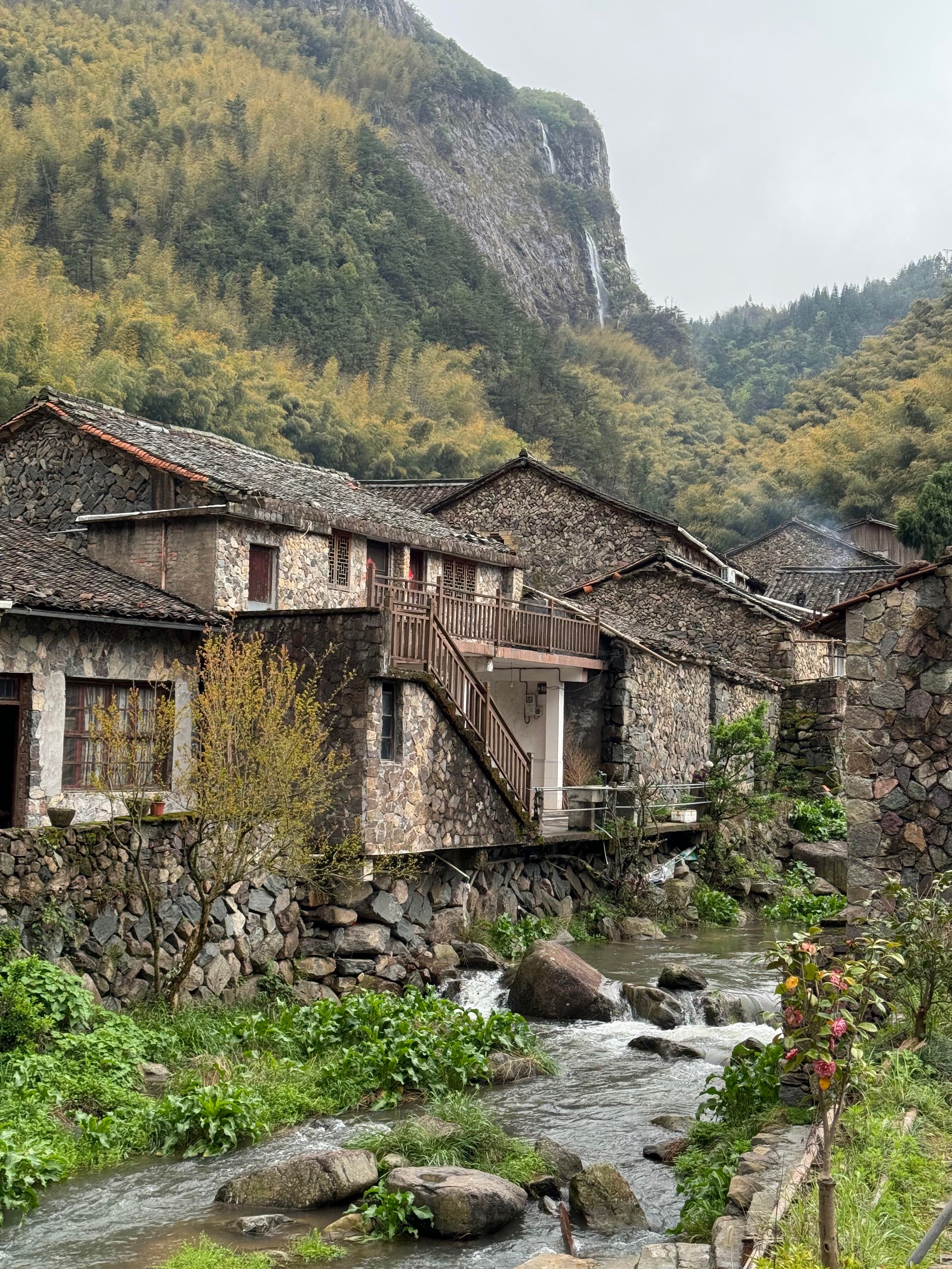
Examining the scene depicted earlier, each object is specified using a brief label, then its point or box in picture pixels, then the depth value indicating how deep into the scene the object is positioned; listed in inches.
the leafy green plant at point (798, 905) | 1042.1
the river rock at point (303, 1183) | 446.9
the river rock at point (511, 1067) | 600.7
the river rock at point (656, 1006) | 709.9
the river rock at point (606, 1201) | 429.1
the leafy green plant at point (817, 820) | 1270.9
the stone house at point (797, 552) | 2164.1
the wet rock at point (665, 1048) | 647.8
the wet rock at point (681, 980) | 770.2
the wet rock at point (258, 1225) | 418.3
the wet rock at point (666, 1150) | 488.1
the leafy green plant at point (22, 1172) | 438.3
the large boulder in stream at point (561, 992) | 720.3
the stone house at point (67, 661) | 685.3
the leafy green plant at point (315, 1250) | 402.0
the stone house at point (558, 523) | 1568.7
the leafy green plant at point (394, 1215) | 422.0
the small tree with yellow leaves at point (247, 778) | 632.4
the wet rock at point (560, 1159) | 475.2
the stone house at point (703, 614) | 1441.9
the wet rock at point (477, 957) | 802.2
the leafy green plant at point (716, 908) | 1048.8
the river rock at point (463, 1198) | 423.5
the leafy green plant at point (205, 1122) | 505.0
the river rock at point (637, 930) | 965.8
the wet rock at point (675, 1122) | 527.8
